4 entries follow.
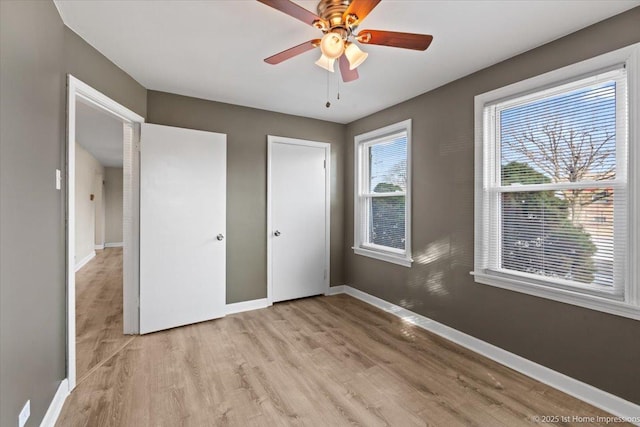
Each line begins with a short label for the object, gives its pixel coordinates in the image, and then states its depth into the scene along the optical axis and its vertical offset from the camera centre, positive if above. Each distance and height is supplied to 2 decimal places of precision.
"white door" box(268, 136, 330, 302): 3.98 -0.09
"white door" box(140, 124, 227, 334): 3.07 -0.16
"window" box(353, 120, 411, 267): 3.56 +0.23
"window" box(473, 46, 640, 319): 1.92 +0.19
